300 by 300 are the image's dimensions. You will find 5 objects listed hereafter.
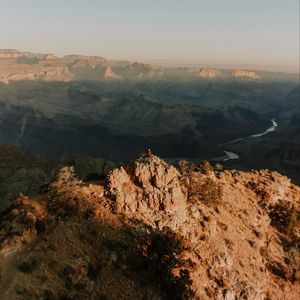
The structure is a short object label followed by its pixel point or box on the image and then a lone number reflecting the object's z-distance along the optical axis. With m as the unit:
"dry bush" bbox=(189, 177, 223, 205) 29.92
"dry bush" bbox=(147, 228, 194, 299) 22.20
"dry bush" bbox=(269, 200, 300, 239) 33.70
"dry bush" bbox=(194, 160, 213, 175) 35.67
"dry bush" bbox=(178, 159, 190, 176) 34.02
